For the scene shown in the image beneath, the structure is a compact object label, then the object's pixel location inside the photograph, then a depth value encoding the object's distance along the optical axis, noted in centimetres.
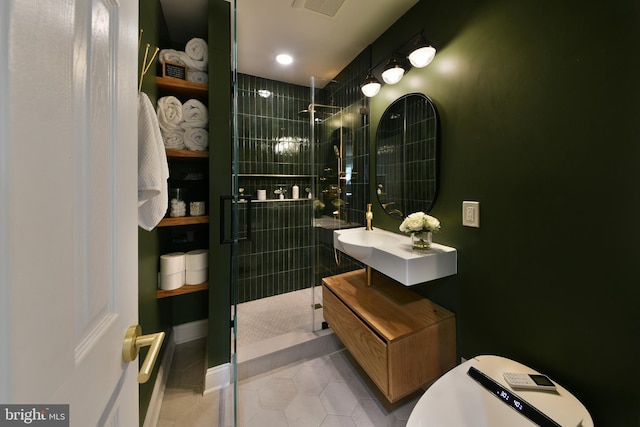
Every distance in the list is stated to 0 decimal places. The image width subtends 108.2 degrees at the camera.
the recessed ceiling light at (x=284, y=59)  216
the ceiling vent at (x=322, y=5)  153
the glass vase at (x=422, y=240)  139
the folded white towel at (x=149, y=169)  89
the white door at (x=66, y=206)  23
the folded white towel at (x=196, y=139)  160
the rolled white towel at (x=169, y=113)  151
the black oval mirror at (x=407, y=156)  154
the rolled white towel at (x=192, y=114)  160
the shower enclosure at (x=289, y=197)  226
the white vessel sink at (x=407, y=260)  128
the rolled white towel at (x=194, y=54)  161
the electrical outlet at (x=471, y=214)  127
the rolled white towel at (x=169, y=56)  158
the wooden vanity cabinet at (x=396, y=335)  123
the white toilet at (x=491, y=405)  81
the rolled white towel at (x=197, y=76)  164
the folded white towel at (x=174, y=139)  154
